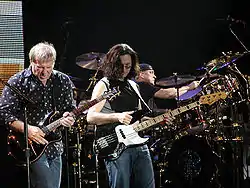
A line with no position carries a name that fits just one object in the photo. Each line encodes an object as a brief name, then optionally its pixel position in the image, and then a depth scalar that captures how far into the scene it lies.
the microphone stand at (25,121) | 8.49
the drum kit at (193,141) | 14.72
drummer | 13.93
